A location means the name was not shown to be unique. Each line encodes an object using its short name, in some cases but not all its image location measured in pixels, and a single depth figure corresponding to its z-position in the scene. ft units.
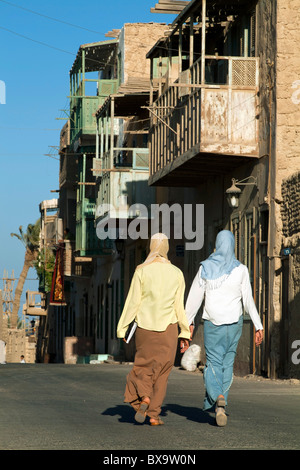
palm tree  268.41
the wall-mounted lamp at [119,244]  120.14
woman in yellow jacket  34.30
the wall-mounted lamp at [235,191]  73.73
